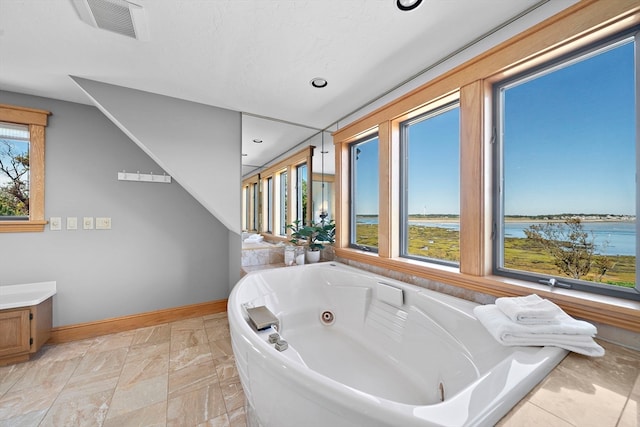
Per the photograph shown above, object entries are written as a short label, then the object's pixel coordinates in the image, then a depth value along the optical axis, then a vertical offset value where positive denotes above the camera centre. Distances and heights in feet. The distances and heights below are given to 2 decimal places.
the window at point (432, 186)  5.83 +0.74
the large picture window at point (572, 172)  3.56 +0.71
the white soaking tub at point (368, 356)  2.23 -2.13
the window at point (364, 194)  8.12 +0.71
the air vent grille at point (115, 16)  3.97 +3.45
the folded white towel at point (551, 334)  3.01 -1.58
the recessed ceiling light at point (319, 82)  6.26 +3.49
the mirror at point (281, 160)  9.30 +1.99
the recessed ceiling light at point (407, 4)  3.88 +3.41
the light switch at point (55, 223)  7.32 -0.30
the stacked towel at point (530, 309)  3.28 -1.34
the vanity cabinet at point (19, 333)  5.98 -3.04
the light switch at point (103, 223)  7.87 -0.32
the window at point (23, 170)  7.06 +1.27
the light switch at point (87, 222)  7.70 -0.30
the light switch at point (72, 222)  7.52 -0.29
